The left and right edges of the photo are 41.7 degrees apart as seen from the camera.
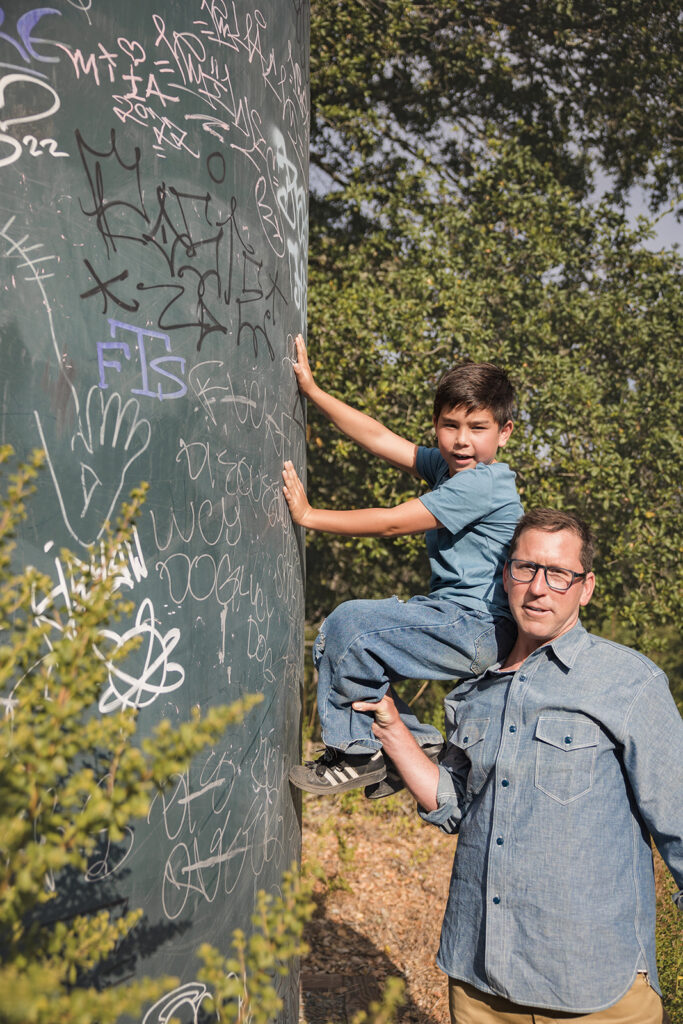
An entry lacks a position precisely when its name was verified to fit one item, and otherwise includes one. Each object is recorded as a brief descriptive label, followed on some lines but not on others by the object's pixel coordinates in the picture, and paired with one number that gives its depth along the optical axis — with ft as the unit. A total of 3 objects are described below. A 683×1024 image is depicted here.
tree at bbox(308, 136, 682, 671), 20.84
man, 7.49
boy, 9.32
